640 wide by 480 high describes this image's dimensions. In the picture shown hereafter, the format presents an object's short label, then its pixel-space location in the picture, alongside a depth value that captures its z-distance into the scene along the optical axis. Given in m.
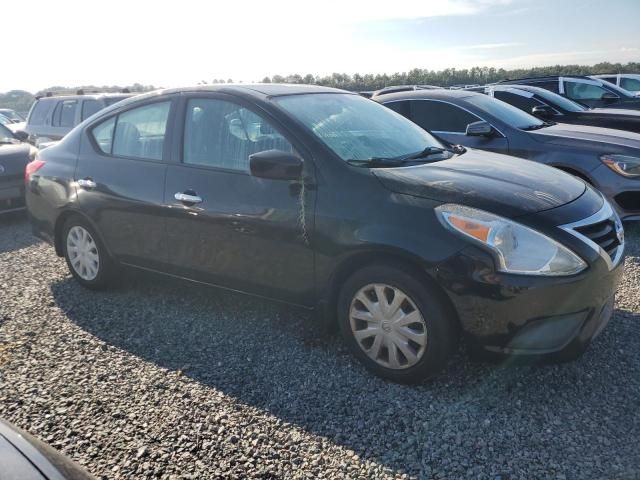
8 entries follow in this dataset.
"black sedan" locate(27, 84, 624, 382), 2.80
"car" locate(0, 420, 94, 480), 1.54
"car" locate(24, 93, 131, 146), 10.10
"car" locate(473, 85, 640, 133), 8.10
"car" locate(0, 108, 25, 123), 20.16
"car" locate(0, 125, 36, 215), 7.28
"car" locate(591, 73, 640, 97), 15.96
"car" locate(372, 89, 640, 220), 5.64
